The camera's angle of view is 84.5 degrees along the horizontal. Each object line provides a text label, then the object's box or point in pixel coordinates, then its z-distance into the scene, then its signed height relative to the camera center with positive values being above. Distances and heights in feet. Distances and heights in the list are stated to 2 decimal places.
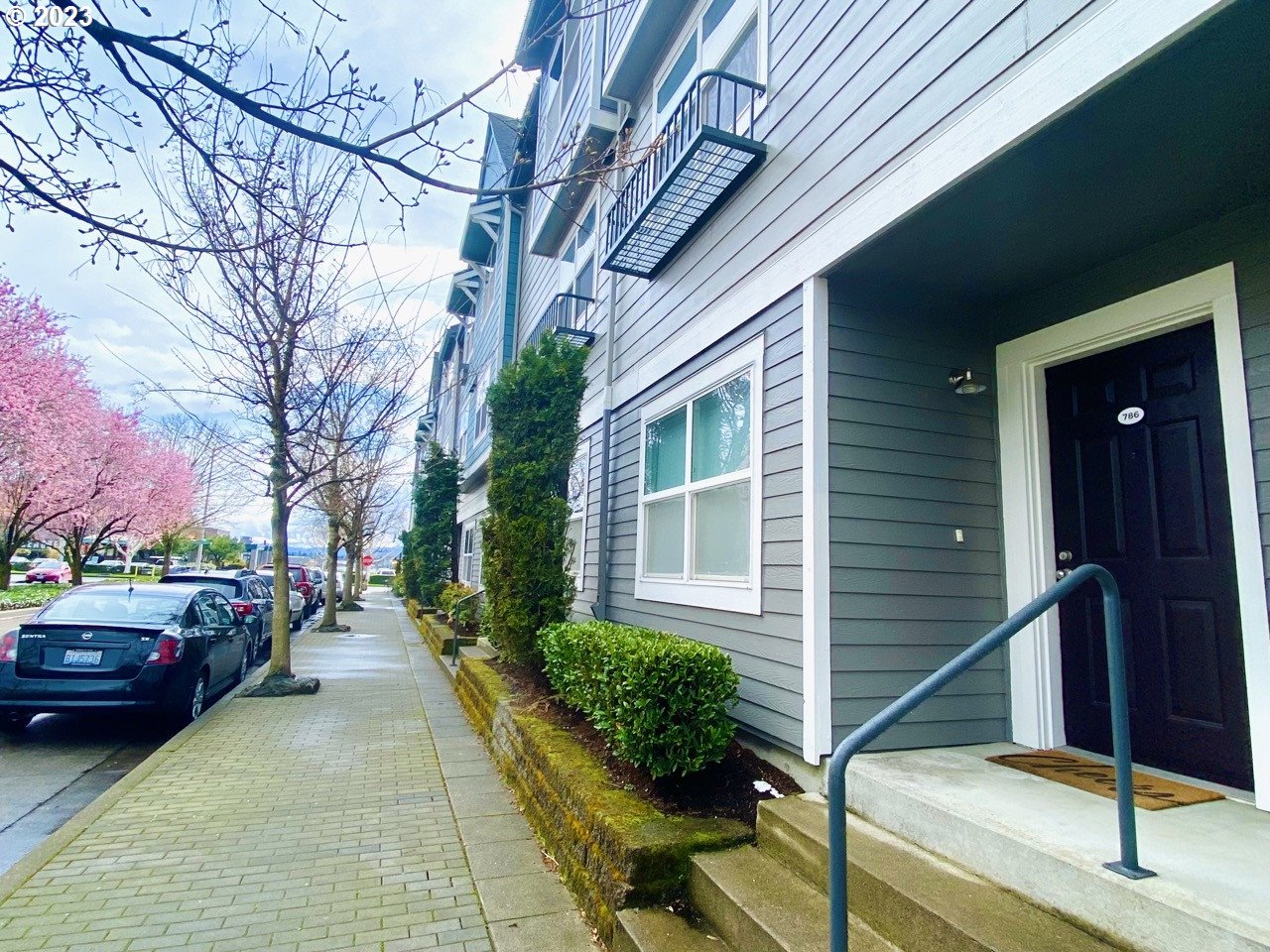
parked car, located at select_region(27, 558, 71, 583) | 97.76 -2.75
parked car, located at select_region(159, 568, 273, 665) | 34.37 -2.09
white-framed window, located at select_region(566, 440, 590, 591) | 26.09 +2.38
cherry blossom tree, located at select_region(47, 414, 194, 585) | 69.31 +7.27
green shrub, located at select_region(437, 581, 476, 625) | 36.94 -2.30
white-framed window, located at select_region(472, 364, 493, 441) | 51.24 +12.30
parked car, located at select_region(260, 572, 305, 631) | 50.98 -3.42
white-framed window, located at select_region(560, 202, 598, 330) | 28.86 +13.07
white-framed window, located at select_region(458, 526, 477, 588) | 53.72 +0.48
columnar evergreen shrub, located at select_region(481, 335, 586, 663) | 20.81 +2.19
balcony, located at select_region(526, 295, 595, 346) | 26.84 +10.54
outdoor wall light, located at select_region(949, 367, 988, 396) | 12.86 +3.53
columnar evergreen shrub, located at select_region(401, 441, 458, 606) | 61.26 +3.87
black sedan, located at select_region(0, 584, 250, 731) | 19.20 -2.94
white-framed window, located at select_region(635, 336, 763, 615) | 14.07 +1.86
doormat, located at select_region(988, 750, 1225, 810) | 9.02 -2.79
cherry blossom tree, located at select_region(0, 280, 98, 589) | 48.37 +10.12
